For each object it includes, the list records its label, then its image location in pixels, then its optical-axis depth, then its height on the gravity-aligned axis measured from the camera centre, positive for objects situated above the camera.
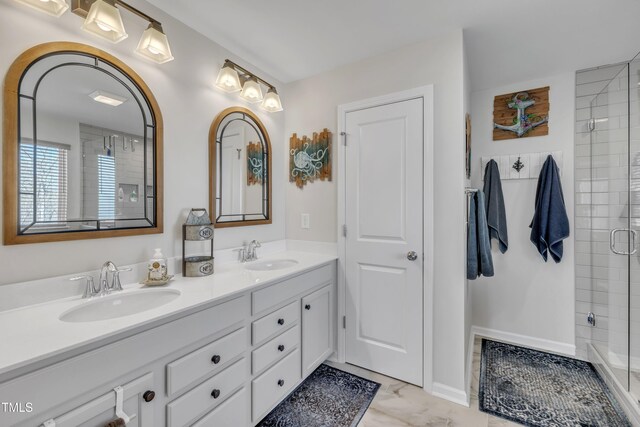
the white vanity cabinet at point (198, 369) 0.85 -0.62
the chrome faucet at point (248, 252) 2.10 -0.30
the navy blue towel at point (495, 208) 2.57 +0.03
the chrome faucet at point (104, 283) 1.29 -0.33
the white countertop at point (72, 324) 0.81 -0.40
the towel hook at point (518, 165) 2.55 +0.42
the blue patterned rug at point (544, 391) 1.69 -1.23
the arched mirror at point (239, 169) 1.97 +0.32
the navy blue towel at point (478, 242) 1.97 -0.22
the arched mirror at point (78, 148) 1.17 +0.30
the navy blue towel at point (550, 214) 2.34 -0.02
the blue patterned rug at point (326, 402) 1.65 -1.22
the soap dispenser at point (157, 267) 1.49 -0.29
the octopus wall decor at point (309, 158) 2.34 +0.46
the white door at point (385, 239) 1.96 -0.20
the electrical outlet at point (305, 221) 2.47 -0.08
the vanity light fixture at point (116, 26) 1.28 +0.89
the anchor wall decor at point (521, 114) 2.49 +0.89
